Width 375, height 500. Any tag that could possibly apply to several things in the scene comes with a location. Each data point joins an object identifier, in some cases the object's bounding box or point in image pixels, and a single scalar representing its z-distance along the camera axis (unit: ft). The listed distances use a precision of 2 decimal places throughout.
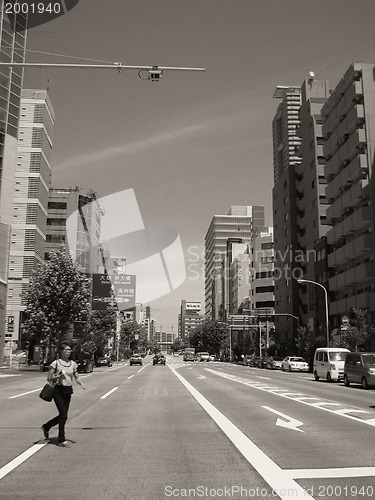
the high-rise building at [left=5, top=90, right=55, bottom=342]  245.45
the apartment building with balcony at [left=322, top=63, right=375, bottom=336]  156.66
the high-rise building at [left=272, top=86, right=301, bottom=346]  240.12
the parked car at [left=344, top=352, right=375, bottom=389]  76.37
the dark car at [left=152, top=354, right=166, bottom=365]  226.38
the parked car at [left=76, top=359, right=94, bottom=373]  135.51
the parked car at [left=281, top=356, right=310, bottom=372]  159.43
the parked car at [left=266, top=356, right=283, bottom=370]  181.16
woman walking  27.45
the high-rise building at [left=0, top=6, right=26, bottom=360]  187.01
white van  94.62
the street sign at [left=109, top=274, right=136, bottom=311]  191.21
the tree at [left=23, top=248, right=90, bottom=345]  128.67
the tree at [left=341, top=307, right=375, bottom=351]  131.85
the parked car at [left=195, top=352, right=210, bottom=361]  315.78
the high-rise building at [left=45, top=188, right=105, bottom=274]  324.39
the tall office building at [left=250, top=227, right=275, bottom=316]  335.40
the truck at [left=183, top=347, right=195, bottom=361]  328.08
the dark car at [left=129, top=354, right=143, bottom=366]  236.06
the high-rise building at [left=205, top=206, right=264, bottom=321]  584.32
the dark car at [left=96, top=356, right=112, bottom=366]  210.94
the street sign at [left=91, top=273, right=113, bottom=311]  163.94
